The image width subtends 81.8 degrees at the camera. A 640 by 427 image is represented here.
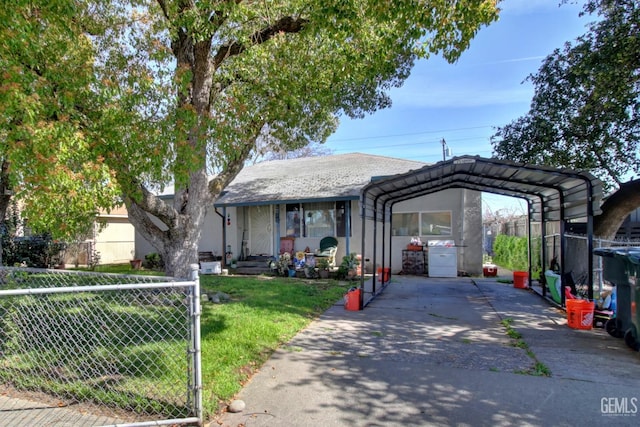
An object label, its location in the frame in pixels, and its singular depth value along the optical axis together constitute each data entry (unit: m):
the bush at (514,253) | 12.03
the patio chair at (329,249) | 12.37
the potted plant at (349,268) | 11.51
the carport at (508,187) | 6.39
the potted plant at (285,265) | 12.48
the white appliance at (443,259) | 11.75
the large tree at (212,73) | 5.16
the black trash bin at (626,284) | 4.70
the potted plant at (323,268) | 11.88
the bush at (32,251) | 14.20
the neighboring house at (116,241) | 18.97
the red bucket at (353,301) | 7.13
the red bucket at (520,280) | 9.73
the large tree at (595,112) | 7.65
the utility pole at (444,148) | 26.28
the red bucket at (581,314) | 5.71
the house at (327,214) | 12.31
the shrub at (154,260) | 15.46
